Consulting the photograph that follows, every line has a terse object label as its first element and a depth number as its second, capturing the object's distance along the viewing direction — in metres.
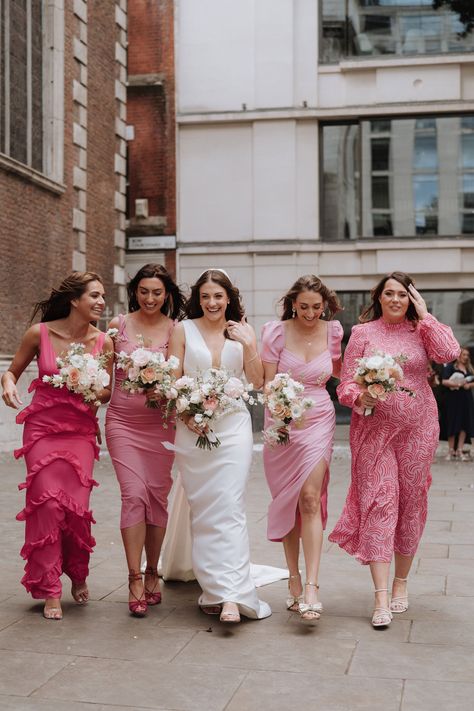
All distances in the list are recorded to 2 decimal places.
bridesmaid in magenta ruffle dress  5.98
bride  5.79
